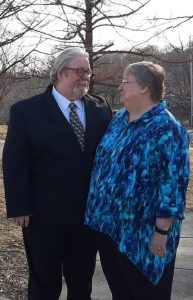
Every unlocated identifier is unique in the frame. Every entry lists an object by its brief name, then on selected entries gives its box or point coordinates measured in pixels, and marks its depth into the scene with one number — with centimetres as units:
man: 280
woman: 242
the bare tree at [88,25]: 690
